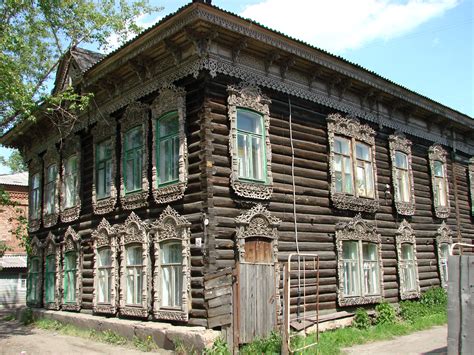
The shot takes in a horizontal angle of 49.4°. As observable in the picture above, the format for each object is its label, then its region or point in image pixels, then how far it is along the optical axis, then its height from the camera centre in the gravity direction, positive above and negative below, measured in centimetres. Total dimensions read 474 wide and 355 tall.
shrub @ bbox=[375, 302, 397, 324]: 1499 -195
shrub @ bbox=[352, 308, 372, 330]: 1416 -199
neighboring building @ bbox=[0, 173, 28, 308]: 3425 -88
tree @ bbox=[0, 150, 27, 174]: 4675 +854
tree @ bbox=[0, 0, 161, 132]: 1370 +693
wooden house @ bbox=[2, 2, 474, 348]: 1191 +202
